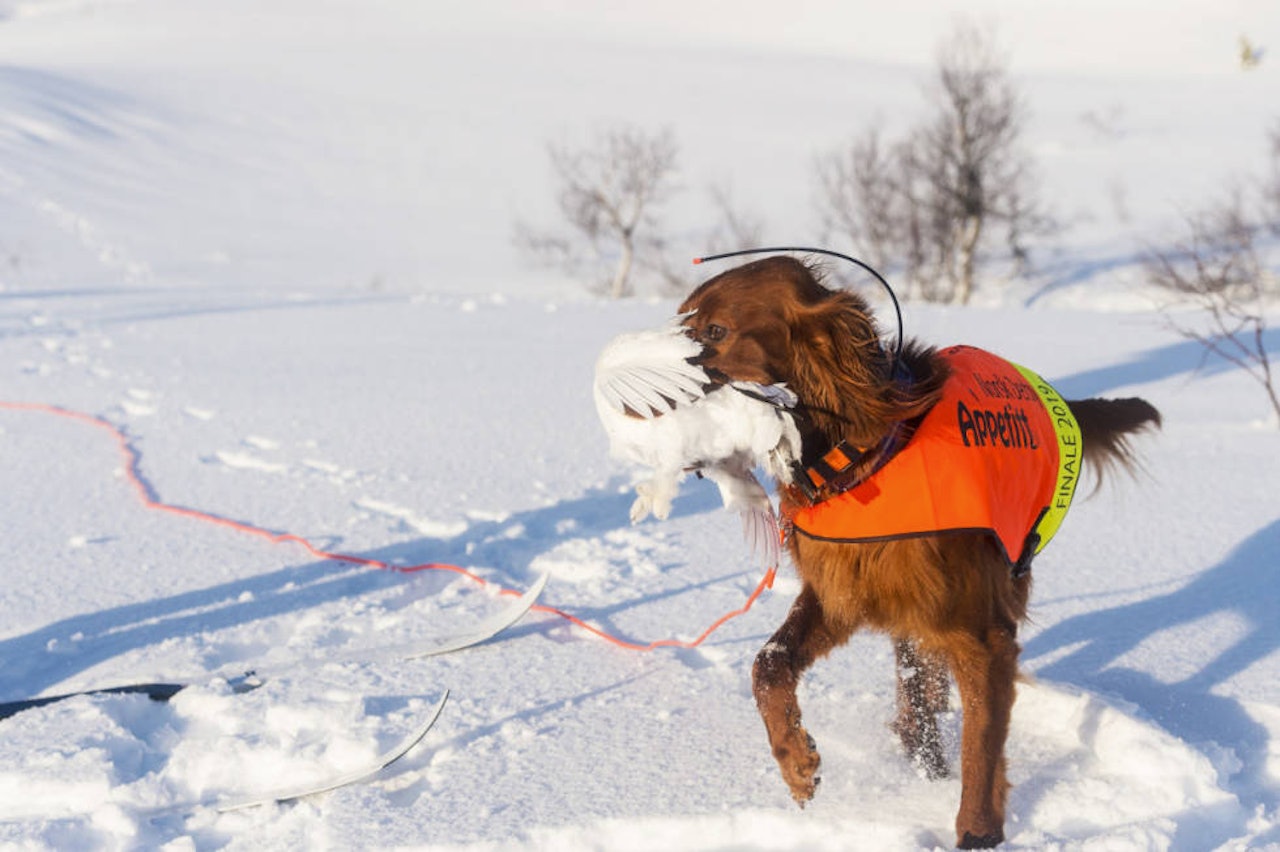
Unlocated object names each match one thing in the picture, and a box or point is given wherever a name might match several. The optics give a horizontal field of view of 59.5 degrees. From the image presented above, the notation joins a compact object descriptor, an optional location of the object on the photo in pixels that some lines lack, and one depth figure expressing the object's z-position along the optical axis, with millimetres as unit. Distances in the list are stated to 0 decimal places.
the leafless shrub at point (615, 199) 26859
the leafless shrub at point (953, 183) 25734
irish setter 2193
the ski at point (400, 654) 3125
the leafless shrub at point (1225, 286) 5730
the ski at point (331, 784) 2629
